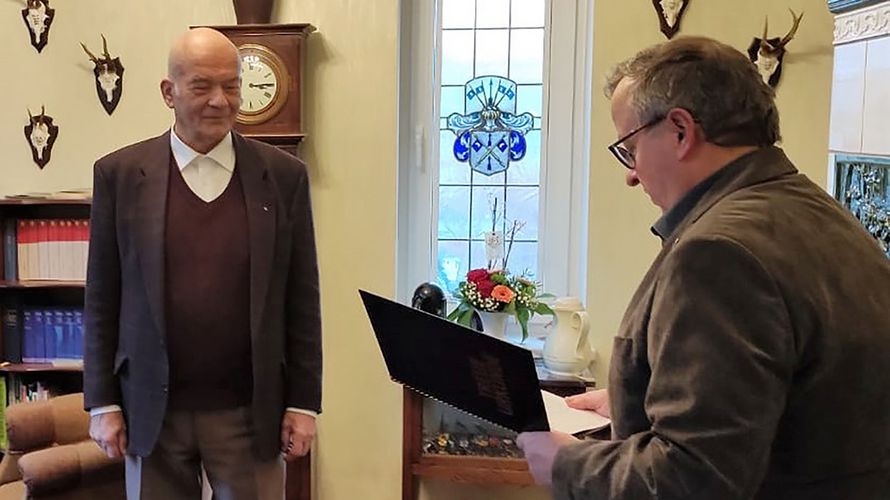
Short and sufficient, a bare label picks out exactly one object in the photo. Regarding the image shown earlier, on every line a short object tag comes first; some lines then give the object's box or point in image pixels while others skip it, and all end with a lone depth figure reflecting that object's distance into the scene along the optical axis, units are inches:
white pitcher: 99.3
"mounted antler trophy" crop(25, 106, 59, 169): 112.0
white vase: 103.7
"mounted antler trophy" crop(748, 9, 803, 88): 98.6
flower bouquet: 102.8
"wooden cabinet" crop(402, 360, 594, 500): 98.2
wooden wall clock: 101.8
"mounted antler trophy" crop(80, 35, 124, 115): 109.6
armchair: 86.9
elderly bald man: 66.8
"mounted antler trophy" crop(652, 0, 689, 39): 100.8
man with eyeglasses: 34.5
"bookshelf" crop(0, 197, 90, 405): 105.1
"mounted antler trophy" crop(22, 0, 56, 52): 110.3
